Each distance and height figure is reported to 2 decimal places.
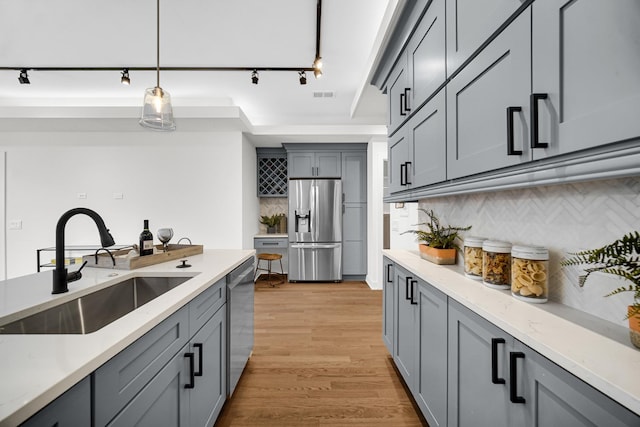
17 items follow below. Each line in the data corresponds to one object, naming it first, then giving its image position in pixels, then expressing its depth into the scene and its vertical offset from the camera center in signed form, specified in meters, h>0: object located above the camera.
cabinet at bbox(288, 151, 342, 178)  5.16 +0.89
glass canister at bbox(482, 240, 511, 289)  1.30 -0.23
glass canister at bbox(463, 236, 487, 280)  1.50 -0.22
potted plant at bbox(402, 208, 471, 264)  1.91 -0.21
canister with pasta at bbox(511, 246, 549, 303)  1.10 -0.23
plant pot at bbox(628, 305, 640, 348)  0.71 -0.28
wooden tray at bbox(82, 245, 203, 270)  1.65 -0.28
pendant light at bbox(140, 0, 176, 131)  2.12 +0.77
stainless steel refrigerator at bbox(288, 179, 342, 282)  5.00 -0.26
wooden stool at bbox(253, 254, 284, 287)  4.90 -0.93
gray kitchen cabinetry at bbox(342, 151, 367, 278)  5.17 +0.02
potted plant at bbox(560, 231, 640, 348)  0.69 -0.12
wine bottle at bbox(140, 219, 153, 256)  1.83 -0.19
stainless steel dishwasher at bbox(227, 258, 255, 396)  1.84 -0.75
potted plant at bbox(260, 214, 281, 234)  5.46 -0.15
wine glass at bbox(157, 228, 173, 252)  2.03 -0.15
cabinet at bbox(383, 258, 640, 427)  0.68 -0.53
